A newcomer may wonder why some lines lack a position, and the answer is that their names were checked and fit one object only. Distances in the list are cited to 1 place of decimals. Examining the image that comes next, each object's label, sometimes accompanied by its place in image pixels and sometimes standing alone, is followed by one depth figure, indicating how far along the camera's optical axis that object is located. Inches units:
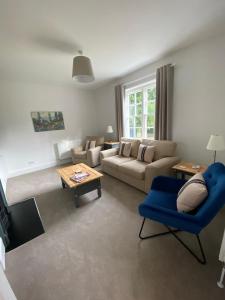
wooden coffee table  87.0
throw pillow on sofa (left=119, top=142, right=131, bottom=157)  134.4
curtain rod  121.3
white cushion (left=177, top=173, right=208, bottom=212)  48.2
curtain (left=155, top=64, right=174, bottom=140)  107.7
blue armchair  43.9
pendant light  80.3
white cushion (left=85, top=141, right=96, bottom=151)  168.2
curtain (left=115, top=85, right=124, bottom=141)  155.6
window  134.3
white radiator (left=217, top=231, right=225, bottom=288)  42.6
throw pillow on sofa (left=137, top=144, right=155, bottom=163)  111.5
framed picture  158.2
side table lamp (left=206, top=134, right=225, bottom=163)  73.9
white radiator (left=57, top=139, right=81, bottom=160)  176.4
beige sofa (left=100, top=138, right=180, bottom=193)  91.5
